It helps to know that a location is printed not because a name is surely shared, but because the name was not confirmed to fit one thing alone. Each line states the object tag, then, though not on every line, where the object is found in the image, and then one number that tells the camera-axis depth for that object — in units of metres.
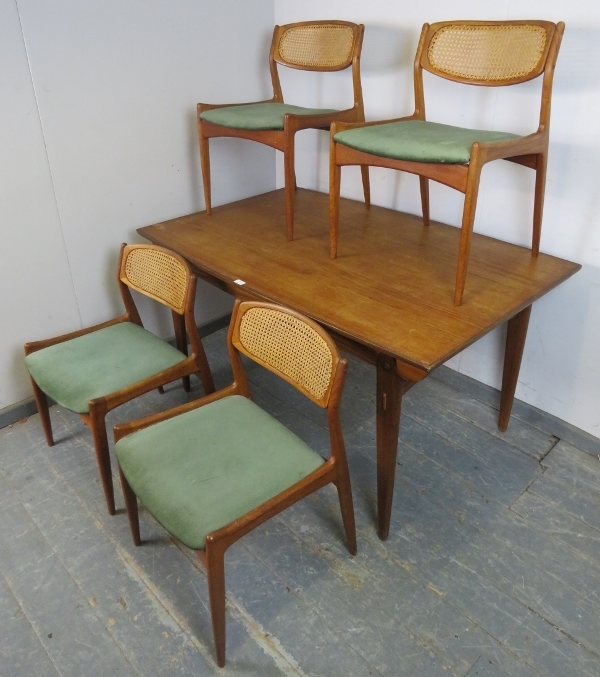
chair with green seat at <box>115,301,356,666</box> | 1.12
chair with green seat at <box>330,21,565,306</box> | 1.34
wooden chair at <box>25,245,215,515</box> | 1.49
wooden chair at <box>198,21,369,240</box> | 1.75
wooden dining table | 1.32
